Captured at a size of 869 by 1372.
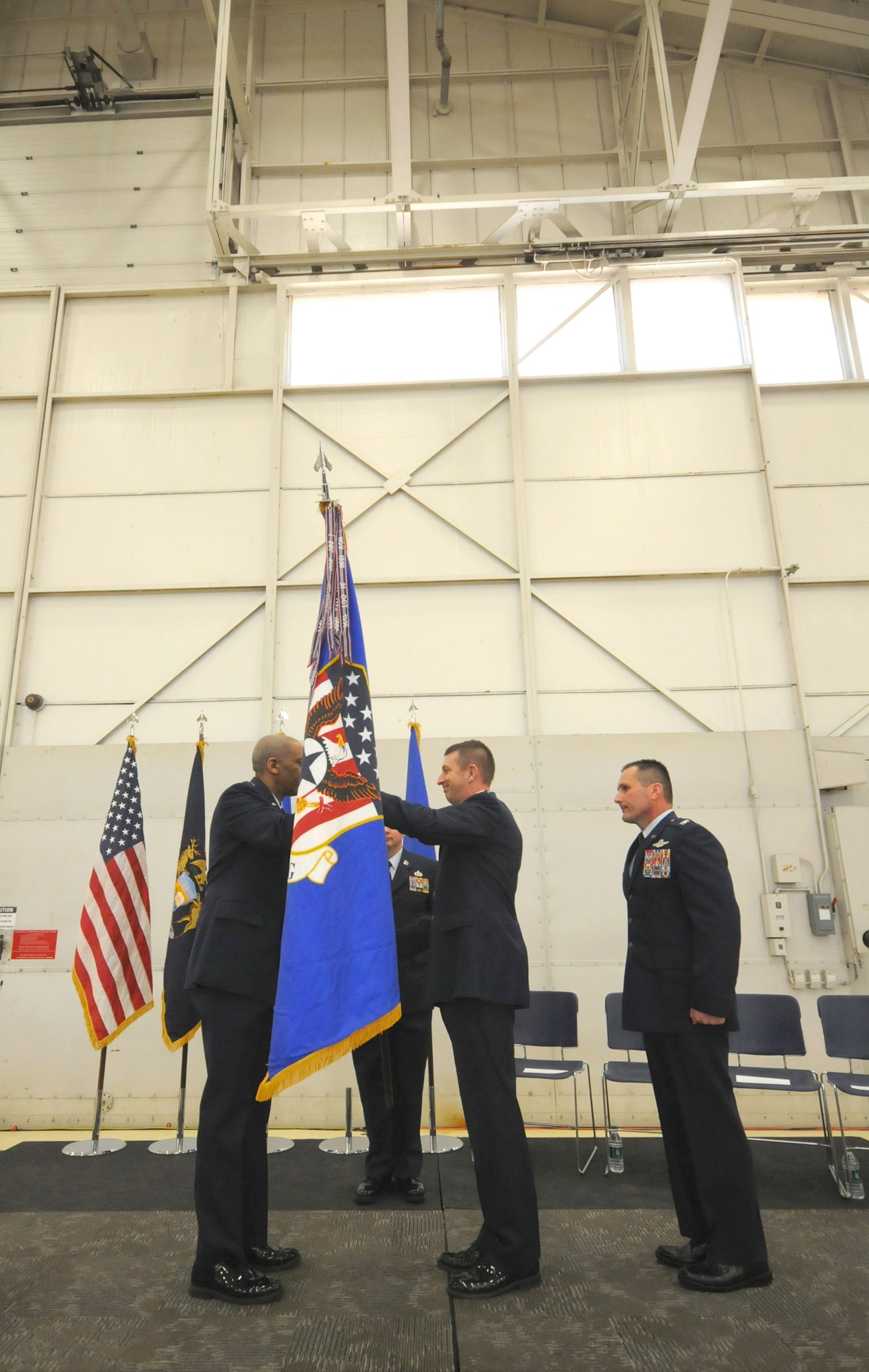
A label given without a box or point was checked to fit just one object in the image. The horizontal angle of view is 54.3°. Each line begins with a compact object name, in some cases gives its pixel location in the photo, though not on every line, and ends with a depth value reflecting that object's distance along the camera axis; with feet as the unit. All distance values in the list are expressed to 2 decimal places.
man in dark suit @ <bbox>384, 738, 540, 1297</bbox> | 8.67
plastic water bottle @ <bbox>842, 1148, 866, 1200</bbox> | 12.85
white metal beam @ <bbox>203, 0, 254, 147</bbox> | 28.86
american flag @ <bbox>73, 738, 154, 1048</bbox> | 17.87
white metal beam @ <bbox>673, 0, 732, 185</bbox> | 24.31
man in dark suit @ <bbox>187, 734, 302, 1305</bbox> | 8.59
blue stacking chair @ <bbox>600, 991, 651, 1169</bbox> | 15.58
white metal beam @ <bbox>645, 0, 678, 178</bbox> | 25.63
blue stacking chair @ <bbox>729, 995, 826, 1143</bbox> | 16.33
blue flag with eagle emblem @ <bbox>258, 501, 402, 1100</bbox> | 9.24
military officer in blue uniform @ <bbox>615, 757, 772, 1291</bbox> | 8.85
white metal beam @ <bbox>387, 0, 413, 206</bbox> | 24.82
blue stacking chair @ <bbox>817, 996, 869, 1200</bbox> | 15.99
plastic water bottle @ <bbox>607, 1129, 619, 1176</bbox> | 14.58
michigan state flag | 16.79
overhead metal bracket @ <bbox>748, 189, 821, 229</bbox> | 26.94
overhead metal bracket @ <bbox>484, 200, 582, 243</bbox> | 26.78
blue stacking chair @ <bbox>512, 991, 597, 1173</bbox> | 17.90
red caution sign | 22.21
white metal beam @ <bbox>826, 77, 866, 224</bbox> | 29.40
